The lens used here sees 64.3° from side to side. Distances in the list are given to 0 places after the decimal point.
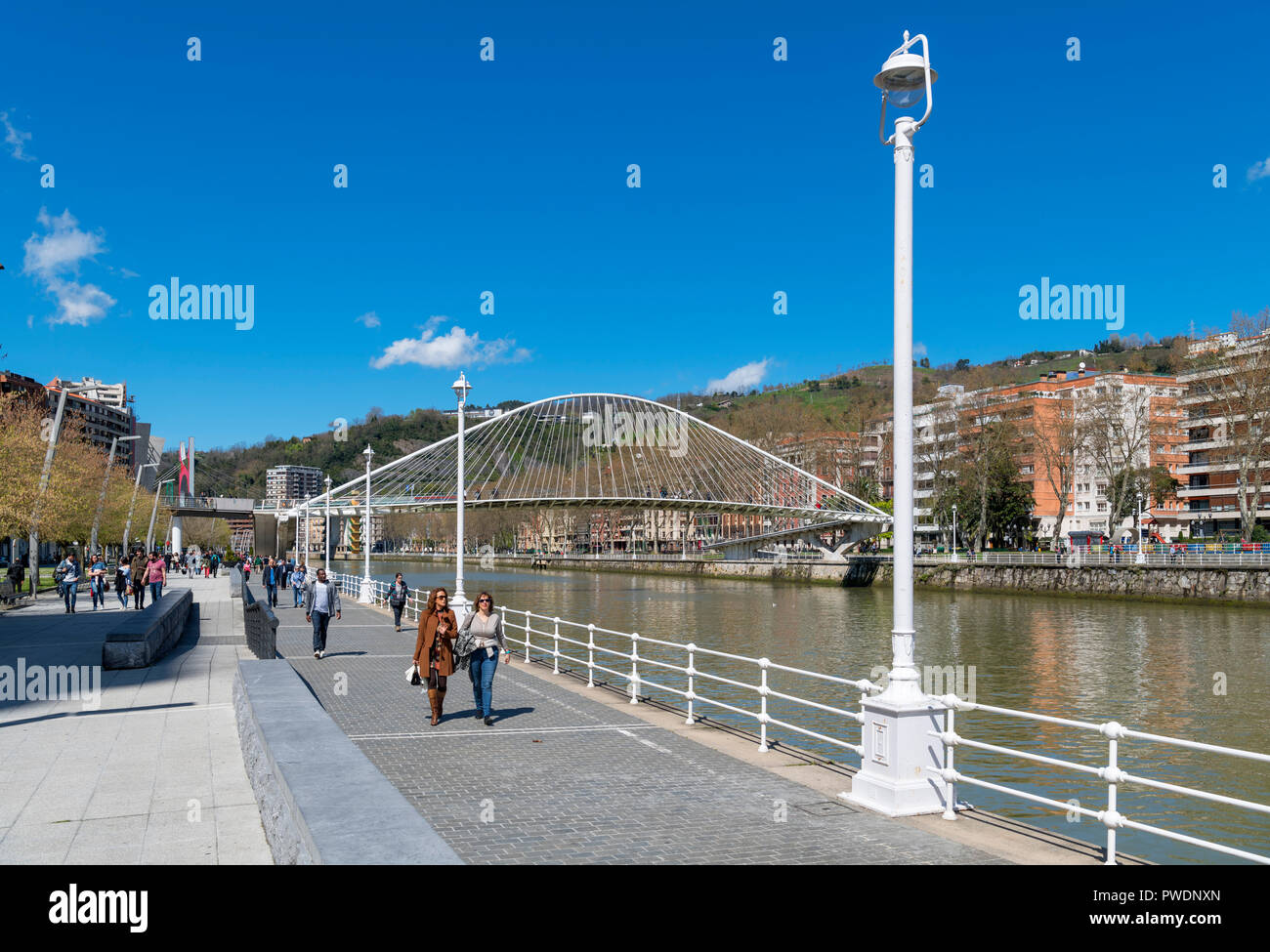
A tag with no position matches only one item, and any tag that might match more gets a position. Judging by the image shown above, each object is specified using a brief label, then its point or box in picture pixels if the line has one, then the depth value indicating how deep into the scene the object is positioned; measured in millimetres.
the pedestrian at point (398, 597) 26188
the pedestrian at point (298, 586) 34216
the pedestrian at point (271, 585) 31917
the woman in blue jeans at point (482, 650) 11594
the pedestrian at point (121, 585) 32281
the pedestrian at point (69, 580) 27984
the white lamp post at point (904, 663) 7746
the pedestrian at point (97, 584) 32219
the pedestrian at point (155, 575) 29766
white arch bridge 78562
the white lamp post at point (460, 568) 22531
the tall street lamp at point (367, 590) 37812
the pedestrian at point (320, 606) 18000
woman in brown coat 11477
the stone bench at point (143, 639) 15805
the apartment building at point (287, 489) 189000
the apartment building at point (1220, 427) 50938
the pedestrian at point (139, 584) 30947
